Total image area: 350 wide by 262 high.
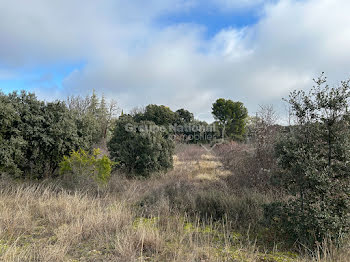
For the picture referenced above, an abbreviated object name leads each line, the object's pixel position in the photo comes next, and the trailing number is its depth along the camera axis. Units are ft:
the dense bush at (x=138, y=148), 28.91
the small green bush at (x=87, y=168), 19.99
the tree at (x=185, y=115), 94.53
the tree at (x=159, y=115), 84.74
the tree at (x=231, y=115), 97.19
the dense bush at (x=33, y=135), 19.52
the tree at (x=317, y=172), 9.65
